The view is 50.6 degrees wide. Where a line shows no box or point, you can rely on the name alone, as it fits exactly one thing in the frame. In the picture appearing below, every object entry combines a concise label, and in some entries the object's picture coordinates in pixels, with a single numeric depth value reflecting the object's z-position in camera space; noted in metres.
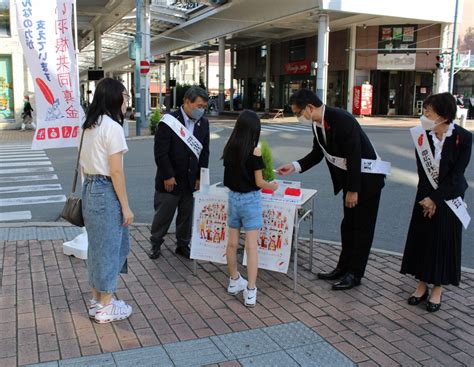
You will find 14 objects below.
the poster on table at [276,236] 4.54
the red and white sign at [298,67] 40.94
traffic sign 22.00
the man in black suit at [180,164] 5.23
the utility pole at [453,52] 29.42
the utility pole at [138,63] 21.88
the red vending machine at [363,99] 35.06
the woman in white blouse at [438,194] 4.16
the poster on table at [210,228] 4.85
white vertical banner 4.96
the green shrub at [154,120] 21.23
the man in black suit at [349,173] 4.53
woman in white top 3.58
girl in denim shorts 4.13
